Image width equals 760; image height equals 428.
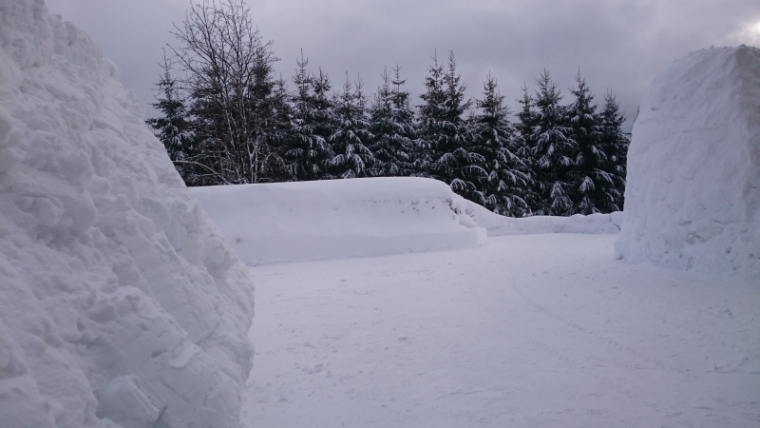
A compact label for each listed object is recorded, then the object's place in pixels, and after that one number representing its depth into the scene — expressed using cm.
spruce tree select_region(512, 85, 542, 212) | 2144
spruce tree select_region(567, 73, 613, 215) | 2078
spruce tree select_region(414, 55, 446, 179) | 2058
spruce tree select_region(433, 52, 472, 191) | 2028
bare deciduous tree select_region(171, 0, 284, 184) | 1307
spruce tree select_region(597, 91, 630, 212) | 2105
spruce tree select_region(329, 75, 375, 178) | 1930
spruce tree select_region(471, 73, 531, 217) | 2036
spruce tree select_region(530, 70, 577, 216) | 2089
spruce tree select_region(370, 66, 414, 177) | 2052
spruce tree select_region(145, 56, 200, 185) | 1867
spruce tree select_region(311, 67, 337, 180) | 1955
